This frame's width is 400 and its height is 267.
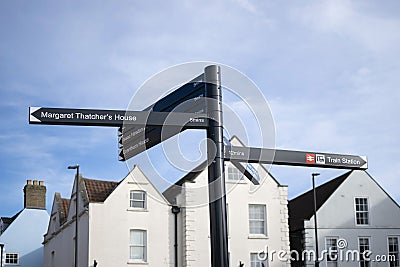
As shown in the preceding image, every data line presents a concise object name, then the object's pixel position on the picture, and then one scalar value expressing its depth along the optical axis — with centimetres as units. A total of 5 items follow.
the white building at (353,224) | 3406
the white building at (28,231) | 4597
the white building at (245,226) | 3120
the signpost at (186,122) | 953
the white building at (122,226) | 3042
